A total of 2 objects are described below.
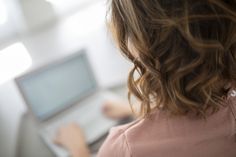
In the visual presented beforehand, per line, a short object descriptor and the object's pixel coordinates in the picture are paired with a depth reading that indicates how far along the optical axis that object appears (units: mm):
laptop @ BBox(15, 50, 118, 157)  1028
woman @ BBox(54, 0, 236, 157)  513
